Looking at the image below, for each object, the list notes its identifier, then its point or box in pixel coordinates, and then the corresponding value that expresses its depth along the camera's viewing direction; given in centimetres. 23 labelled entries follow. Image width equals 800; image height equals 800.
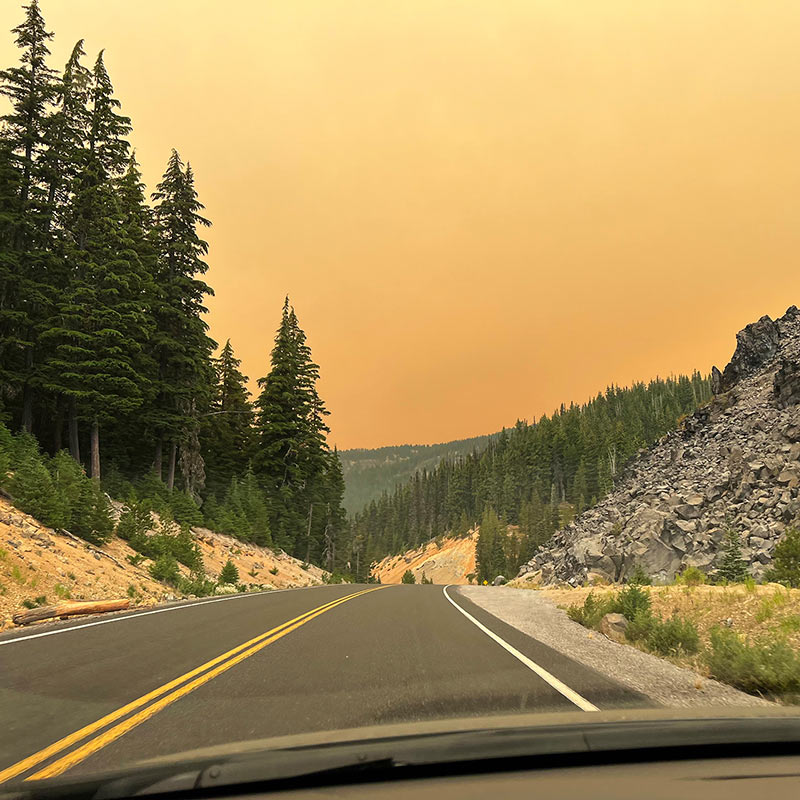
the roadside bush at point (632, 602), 1123
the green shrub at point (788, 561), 2127
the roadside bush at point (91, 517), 1881
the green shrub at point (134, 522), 2128
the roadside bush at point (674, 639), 828
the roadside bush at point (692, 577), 2028
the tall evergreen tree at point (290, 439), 4678
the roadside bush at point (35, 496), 1761
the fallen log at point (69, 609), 1065
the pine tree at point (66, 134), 2891
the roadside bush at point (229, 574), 2440
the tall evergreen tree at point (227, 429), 4850
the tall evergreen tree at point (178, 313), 3397
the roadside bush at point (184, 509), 3000
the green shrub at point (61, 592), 1327
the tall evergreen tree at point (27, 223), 2678
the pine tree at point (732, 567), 2977
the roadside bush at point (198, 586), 1895
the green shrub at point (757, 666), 595
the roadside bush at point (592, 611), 1155
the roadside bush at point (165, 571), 1891
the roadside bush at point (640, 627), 930
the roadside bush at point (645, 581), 2320
